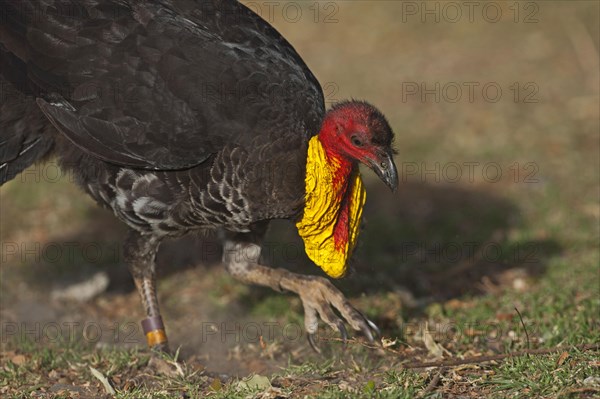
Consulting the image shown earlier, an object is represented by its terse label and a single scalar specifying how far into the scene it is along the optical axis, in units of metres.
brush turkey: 10.43
